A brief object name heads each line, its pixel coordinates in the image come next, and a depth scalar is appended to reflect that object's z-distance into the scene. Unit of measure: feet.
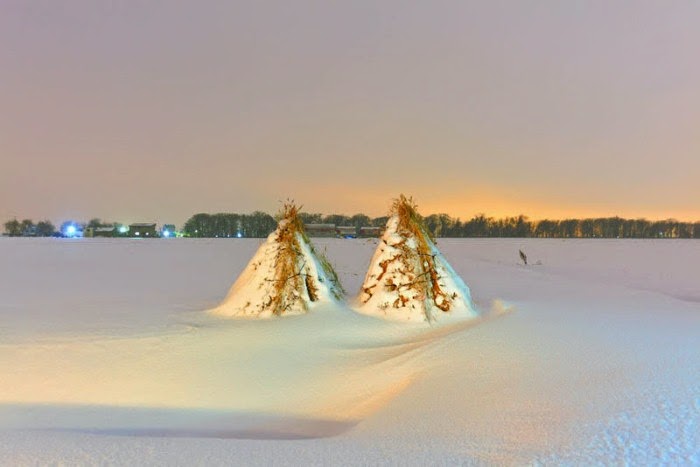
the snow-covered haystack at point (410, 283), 22.58
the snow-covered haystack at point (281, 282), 22.53
